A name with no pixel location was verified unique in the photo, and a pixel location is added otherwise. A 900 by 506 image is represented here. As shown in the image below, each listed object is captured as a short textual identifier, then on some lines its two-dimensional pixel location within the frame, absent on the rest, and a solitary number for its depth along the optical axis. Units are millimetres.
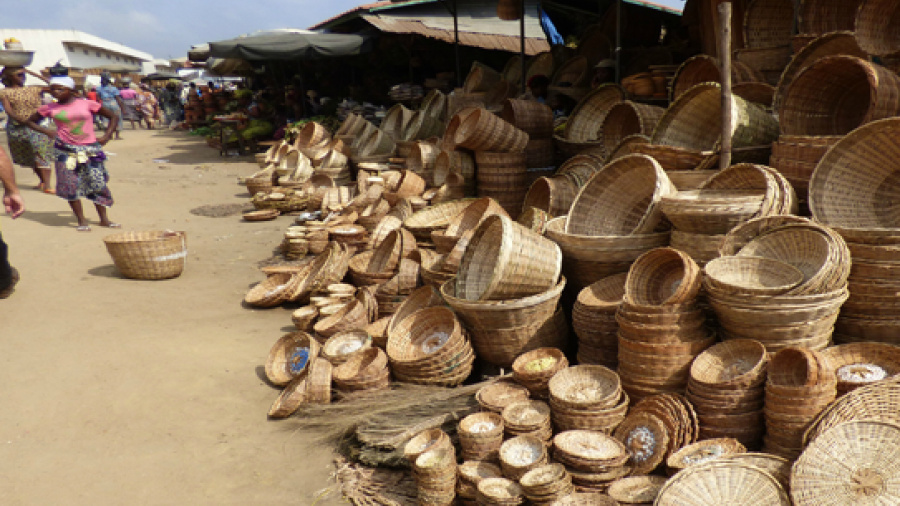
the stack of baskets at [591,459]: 2461
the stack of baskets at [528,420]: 2715
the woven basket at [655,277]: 3008
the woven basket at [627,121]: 4832
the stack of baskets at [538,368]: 2994
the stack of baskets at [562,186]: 4661
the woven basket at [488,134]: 5328
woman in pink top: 6195
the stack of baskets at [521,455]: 2523
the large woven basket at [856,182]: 3004
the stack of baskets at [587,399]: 2689
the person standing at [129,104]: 19984
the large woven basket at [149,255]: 5246
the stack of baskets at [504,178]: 5574
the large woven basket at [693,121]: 4177
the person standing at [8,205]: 4264
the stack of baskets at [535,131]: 5820
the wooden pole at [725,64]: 3410
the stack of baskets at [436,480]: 2559
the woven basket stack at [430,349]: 3375
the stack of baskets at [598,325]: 3164
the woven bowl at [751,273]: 2619
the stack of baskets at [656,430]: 2514
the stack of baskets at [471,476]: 2561
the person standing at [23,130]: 7293
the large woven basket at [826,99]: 3473
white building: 35781
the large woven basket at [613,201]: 3928
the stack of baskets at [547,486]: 2352
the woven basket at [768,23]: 5195
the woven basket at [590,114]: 6250
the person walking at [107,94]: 15461
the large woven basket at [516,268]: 3143
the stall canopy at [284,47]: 10586
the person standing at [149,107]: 21344
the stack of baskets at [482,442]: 2691
